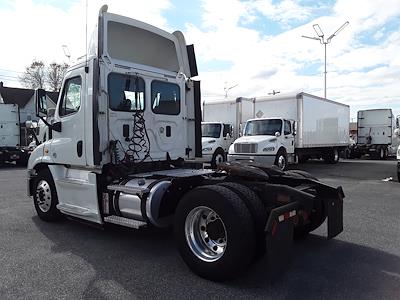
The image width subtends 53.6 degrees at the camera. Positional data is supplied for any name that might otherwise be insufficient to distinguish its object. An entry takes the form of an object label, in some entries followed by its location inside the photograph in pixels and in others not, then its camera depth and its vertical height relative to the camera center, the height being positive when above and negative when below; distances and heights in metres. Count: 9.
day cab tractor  4.41 -0.49
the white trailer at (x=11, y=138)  22.30 +0.19
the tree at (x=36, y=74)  52.75 +9.02
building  49.12 +5.95
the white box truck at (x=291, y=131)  16.44 +0.40
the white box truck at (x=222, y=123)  18.58 +0.85
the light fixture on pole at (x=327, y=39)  33.56 +8.64
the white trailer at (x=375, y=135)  28.43 +0.35
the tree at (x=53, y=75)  49.88 +8.62
